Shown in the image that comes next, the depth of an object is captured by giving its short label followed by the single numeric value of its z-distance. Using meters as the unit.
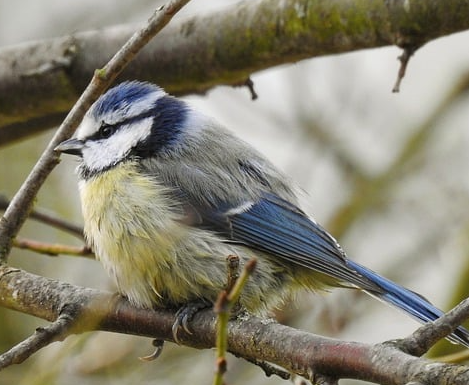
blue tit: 2.01
